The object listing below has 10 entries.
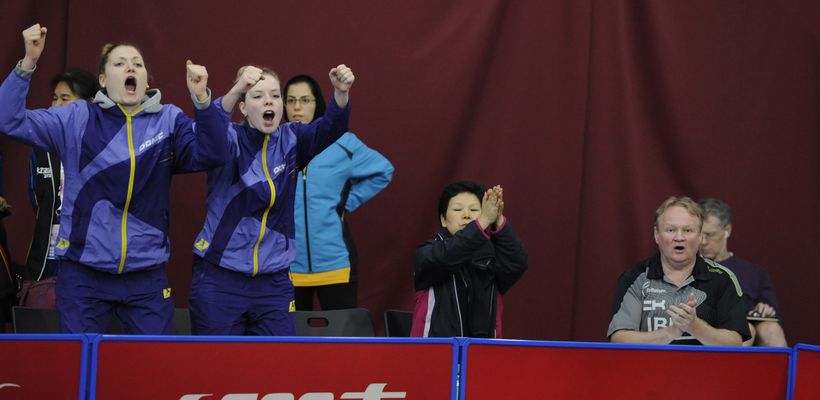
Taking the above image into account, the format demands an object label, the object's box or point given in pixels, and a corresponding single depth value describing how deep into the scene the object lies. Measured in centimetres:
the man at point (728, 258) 1087
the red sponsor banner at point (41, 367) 613
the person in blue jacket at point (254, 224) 845
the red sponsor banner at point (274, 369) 623
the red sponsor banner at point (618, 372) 655
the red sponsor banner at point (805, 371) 686
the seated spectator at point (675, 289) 868
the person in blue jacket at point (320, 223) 1062
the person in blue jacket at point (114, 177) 793
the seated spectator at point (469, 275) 887
